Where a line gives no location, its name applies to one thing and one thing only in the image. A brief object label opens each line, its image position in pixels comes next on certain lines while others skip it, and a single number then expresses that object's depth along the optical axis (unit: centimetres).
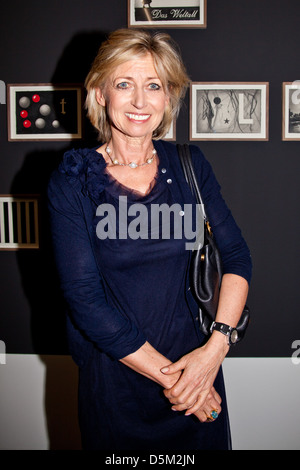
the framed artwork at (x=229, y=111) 210
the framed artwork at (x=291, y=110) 209
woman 113
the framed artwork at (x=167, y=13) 206
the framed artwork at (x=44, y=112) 213
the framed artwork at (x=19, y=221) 222
